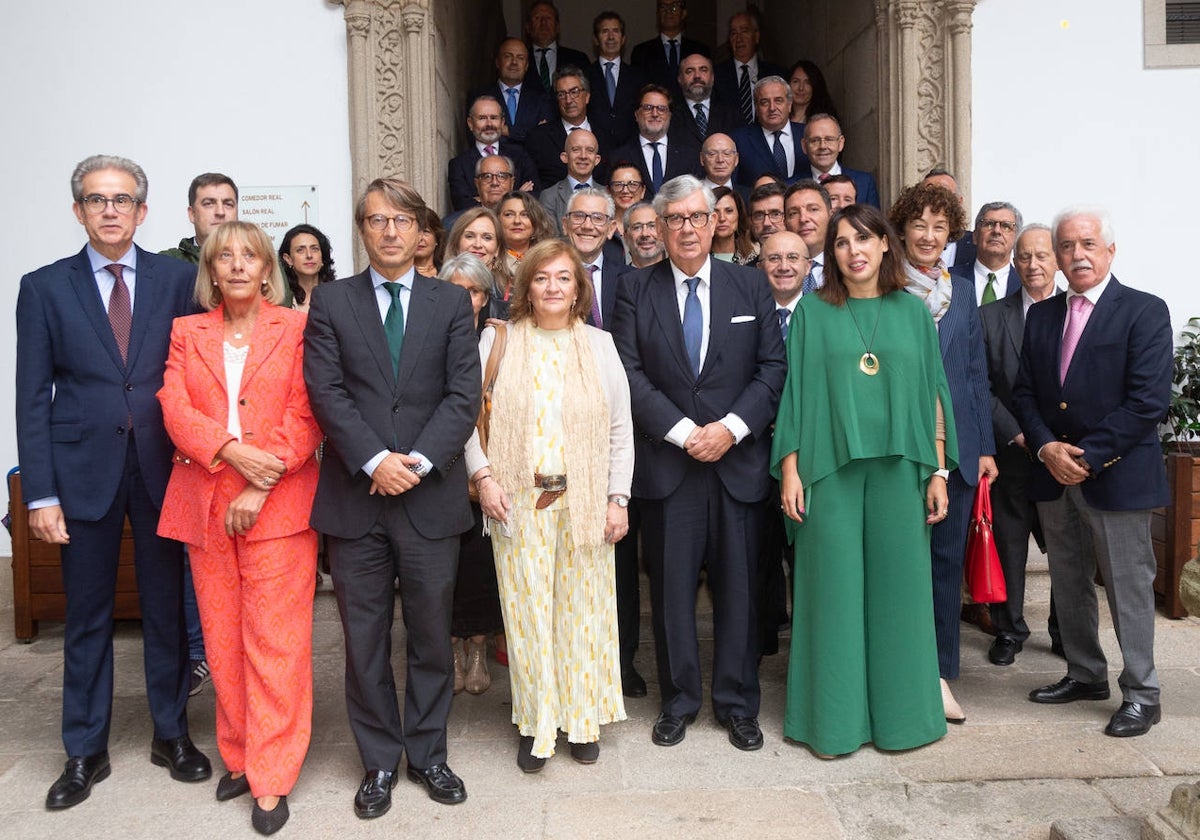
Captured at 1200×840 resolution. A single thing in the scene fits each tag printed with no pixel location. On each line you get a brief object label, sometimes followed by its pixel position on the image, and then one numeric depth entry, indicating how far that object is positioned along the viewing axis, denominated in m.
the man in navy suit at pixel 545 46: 7.62
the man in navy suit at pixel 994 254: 5.28
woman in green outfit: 3.84
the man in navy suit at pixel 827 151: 6.24
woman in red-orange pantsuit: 3.41
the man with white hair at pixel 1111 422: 4.01
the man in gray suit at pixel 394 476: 3.43
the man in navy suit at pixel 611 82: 7.28
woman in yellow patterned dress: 3.71
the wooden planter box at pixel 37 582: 5.59
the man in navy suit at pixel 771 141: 6.72
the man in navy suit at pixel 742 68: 7.80
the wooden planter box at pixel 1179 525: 5.64
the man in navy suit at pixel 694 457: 3.98
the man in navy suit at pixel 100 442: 3.62
